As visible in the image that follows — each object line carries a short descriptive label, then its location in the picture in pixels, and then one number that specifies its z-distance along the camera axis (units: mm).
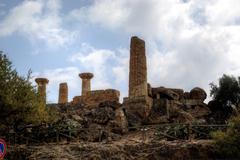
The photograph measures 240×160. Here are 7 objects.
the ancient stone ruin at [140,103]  32281
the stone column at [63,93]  47250
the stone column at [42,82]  48353
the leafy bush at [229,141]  19125
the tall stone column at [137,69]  35000
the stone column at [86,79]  46441
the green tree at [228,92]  37250
